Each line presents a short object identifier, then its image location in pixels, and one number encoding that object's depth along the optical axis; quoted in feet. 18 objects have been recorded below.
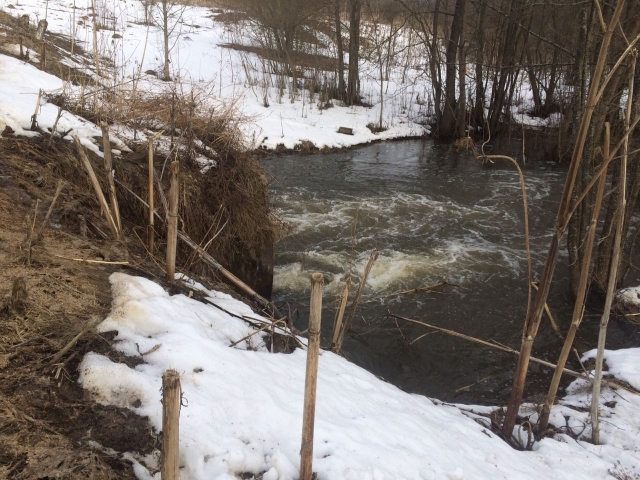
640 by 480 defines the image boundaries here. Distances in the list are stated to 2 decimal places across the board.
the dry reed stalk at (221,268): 10.64
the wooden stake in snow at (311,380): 5.42
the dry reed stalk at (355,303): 11.12
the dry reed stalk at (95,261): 9.47
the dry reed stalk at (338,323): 10.77
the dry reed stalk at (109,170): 10.28
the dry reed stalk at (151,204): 10.70
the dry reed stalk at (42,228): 9.07
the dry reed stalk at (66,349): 6.87
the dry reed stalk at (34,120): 14.11
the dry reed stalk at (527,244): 7.92
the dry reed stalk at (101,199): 10.07
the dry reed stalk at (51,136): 13.59
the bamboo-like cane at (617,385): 11.76
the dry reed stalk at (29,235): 8.73
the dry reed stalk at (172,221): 9.62
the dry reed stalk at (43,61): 24.70
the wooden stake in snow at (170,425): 4.34
